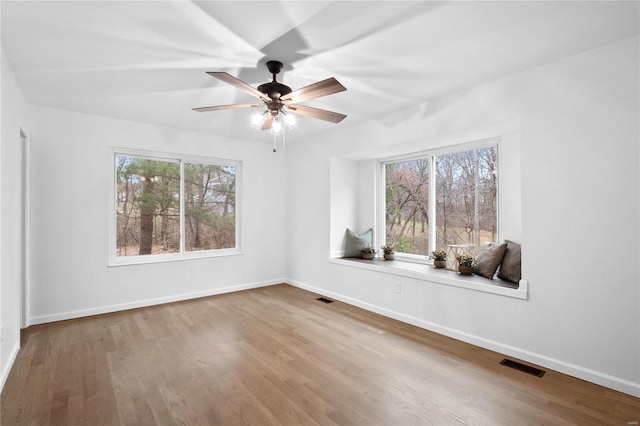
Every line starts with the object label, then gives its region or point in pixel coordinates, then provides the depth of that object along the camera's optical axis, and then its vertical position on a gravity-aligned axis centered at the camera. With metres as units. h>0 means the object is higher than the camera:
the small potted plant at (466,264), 3.34 -0.54
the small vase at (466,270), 3.33 -0.60
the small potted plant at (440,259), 3.80 -0.56
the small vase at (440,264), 3.80 -0.61
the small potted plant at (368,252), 4.52 -0.56
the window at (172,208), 4.20 +0.07
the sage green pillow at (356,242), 4.68 -0.43
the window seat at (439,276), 2.78 -0.66
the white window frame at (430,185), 3.57 +0.38
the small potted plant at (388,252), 4.43 -0.55
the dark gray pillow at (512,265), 2.98 -0.50
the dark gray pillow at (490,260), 3.18 -0.48
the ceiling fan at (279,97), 2.20 +0.89
